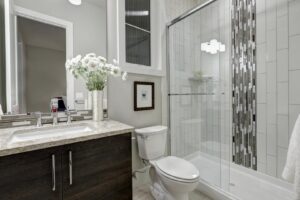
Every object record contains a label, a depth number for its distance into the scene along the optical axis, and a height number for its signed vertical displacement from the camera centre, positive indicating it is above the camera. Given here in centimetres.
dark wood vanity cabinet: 84 -45
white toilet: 138 -68
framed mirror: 131 +45
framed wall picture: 194 +1
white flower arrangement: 149 +26
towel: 97 -43
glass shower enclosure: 221 +13
